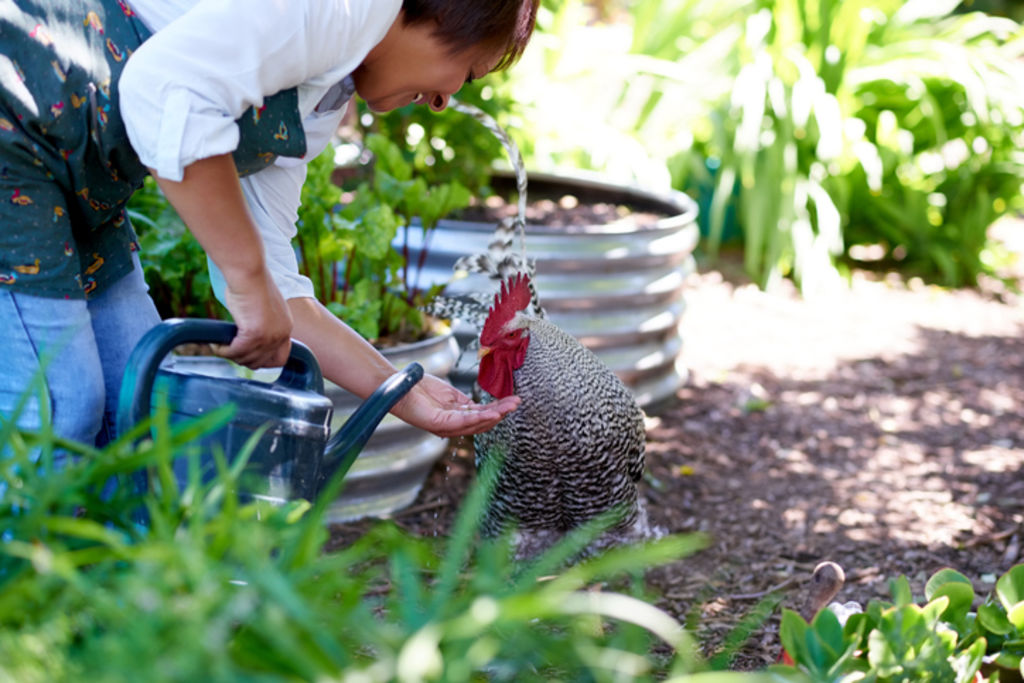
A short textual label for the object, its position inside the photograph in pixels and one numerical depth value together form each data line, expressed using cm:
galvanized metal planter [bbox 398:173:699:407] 347
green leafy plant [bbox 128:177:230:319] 261
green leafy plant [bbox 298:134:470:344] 281
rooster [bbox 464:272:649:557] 250
